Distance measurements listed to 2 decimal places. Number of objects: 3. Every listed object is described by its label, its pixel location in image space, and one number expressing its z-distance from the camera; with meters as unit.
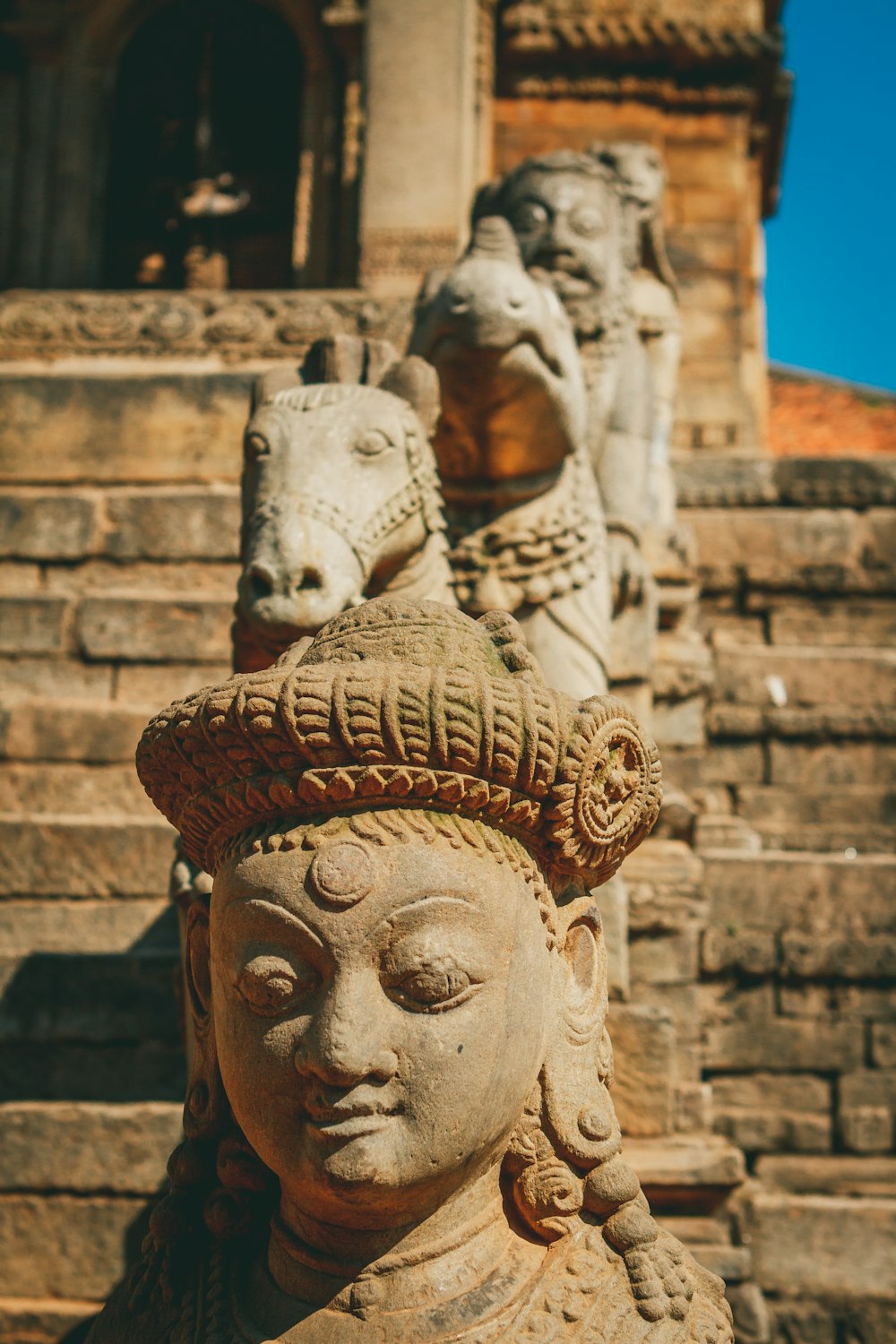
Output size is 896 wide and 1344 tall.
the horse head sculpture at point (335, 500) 3.61
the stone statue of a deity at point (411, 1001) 2.49
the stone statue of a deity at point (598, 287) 5.75
